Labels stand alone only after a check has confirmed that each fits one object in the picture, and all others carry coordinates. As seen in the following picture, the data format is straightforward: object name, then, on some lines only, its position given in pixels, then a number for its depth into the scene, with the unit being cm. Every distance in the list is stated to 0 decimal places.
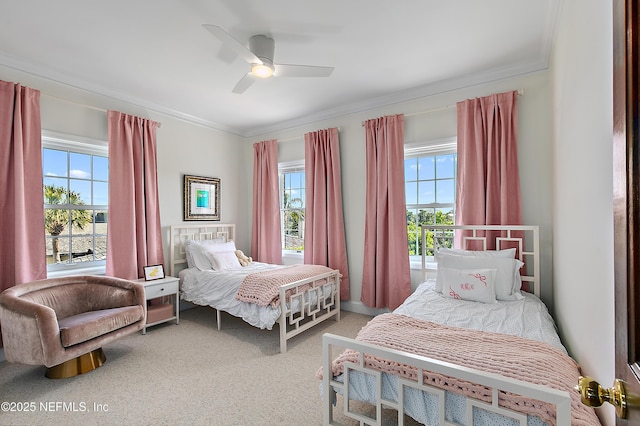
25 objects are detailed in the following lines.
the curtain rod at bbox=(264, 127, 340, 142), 455
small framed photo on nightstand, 351
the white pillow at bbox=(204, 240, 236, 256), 401
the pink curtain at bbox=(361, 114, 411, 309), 357
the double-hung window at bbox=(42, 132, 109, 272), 319
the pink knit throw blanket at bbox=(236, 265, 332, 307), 292
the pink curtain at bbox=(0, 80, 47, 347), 272
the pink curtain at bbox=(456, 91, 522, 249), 296
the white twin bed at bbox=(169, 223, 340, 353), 296
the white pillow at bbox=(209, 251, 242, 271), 389
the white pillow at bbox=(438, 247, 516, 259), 268
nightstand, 339
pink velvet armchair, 218
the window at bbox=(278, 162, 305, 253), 472
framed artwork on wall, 429
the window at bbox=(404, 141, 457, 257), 350
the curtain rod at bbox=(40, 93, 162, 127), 308
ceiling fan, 240
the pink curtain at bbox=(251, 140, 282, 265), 470
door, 51
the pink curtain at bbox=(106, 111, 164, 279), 345
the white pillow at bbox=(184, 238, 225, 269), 393
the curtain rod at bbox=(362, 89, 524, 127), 333
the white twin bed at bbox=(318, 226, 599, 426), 115
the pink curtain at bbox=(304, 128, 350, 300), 406
